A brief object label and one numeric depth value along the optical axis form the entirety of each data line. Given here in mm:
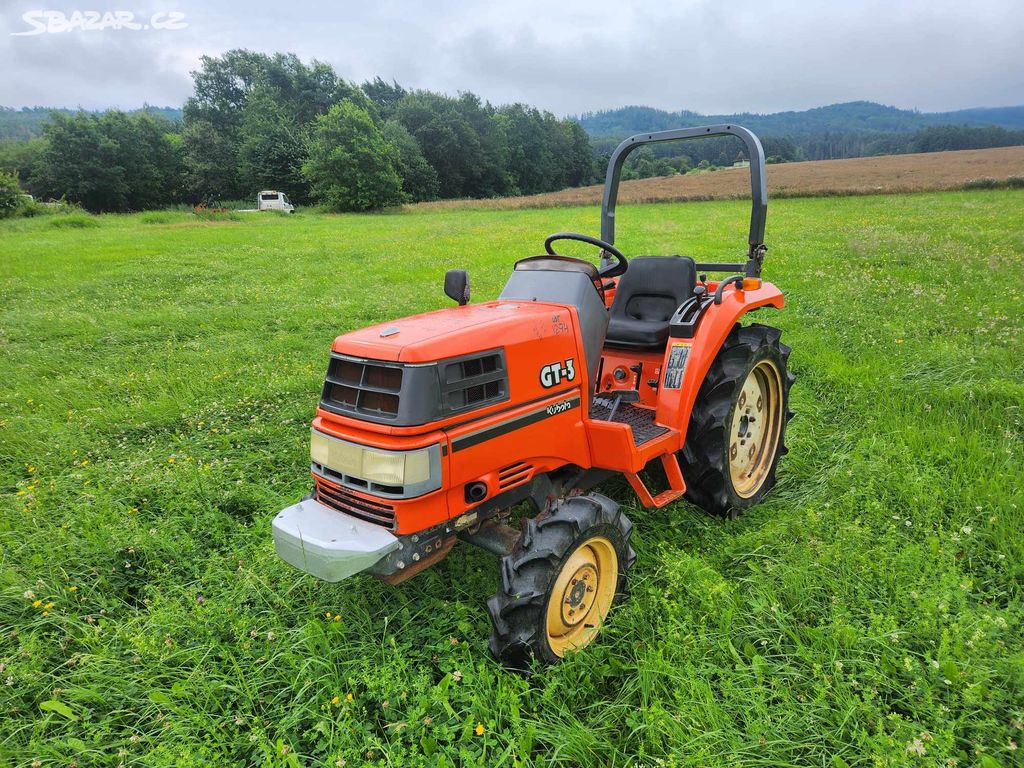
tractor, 2326
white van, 37562
